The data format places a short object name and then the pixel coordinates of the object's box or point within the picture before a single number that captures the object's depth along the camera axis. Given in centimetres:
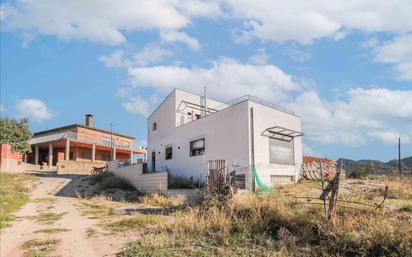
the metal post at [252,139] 1880
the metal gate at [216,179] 1120
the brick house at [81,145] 4131
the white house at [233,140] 1905
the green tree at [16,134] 3368
